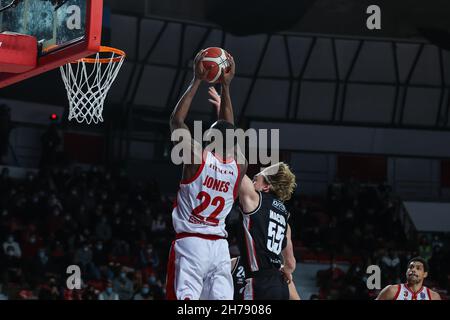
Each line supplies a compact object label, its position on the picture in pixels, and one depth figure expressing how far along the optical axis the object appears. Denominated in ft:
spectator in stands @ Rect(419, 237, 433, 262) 61.65
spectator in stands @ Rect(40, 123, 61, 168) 66.85
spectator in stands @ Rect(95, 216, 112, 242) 55.72
